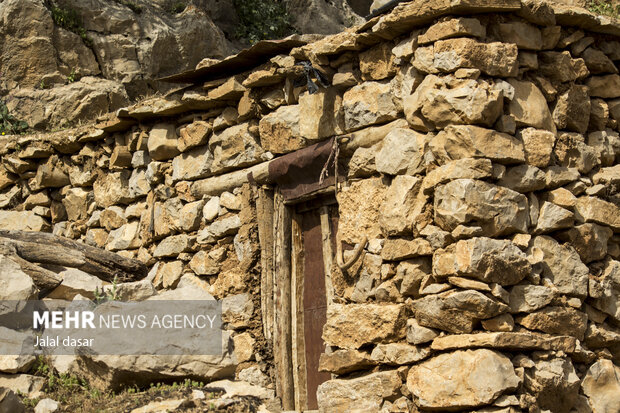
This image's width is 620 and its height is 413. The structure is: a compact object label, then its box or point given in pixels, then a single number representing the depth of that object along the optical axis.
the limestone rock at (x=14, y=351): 6.57
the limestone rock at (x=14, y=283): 6.99
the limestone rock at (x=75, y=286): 7.53
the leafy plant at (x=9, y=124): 10.44
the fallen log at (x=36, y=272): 7.42
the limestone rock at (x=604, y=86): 6.34
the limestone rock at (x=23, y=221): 9.64
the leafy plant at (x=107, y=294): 7.21
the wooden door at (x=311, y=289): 6.99
